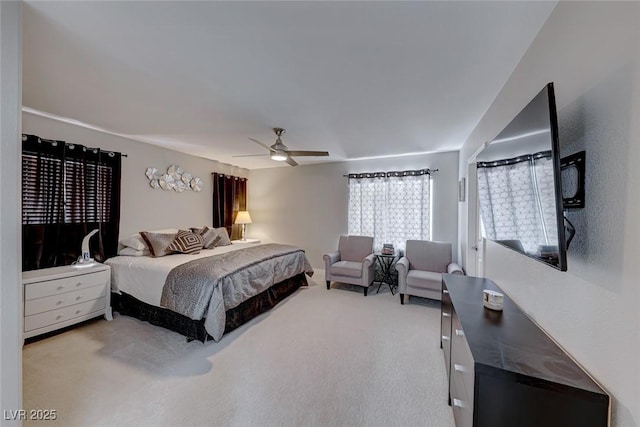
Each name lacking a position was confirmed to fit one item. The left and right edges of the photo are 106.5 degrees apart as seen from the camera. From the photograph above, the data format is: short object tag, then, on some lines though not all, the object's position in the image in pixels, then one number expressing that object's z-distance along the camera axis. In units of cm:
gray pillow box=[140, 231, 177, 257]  323
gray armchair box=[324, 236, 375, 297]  383
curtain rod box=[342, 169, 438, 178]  419
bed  244
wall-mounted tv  93
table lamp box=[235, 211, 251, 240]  525
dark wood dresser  84
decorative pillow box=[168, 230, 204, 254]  344
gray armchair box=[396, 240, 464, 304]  331
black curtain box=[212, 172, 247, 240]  494
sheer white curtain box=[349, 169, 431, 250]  423
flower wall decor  380
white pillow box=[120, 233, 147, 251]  328
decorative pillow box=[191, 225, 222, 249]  395
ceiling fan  295
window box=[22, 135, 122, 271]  259
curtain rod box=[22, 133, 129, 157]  254
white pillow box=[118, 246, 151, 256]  327
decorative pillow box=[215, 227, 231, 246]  426
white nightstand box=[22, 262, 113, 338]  232
